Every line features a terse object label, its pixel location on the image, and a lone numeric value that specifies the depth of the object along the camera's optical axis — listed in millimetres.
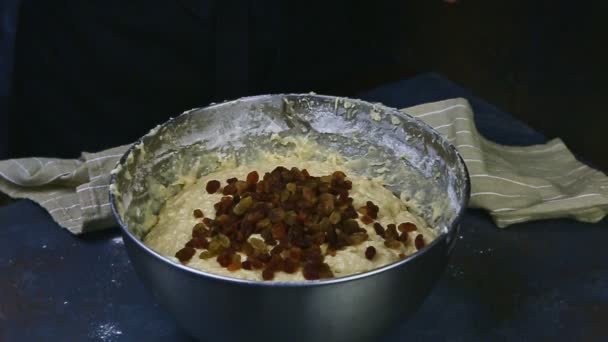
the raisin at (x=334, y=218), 981
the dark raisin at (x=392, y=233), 1003
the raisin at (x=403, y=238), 1011
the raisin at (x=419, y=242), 1000
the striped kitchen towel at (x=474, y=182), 1211
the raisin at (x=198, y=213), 1055
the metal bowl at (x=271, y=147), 748
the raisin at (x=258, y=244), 926
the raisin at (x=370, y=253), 943
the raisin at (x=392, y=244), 987
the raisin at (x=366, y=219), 1046
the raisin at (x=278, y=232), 950
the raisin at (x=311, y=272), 874
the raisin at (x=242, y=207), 1012
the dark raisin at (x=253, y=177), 1116
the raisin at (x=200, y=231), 985
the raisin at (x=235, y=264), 902
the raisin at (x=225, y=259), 908
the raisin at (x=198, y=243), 965
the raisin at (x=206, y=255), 936
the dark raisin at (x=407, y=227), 1040
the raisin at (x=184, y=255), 938
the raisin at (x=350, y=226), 982
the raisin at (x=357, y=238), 965
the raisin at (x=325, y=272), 876
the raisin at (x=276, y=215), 968
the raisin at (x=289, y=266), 885
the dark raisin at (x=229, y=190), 1100
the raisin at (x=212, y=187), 1121
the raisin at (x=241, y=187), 1077
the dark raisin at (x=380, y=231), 1015
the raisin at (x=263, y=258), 901
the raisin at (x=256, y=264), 899
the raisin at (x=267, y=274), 874
